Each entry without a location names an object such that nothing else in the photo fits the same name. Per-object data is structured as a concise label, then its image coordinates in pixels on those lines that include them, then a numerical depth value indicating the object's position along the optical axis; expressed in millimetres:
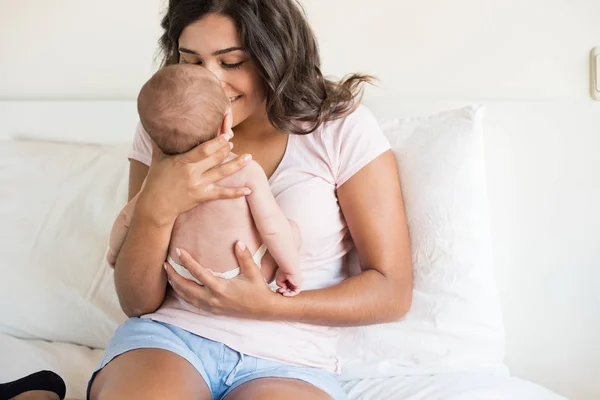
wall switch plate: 1691
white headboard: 1573
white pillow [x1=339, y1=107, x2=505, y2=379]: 1432
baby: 1131
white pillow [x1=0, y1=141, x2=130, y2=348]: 1690
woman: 1204
